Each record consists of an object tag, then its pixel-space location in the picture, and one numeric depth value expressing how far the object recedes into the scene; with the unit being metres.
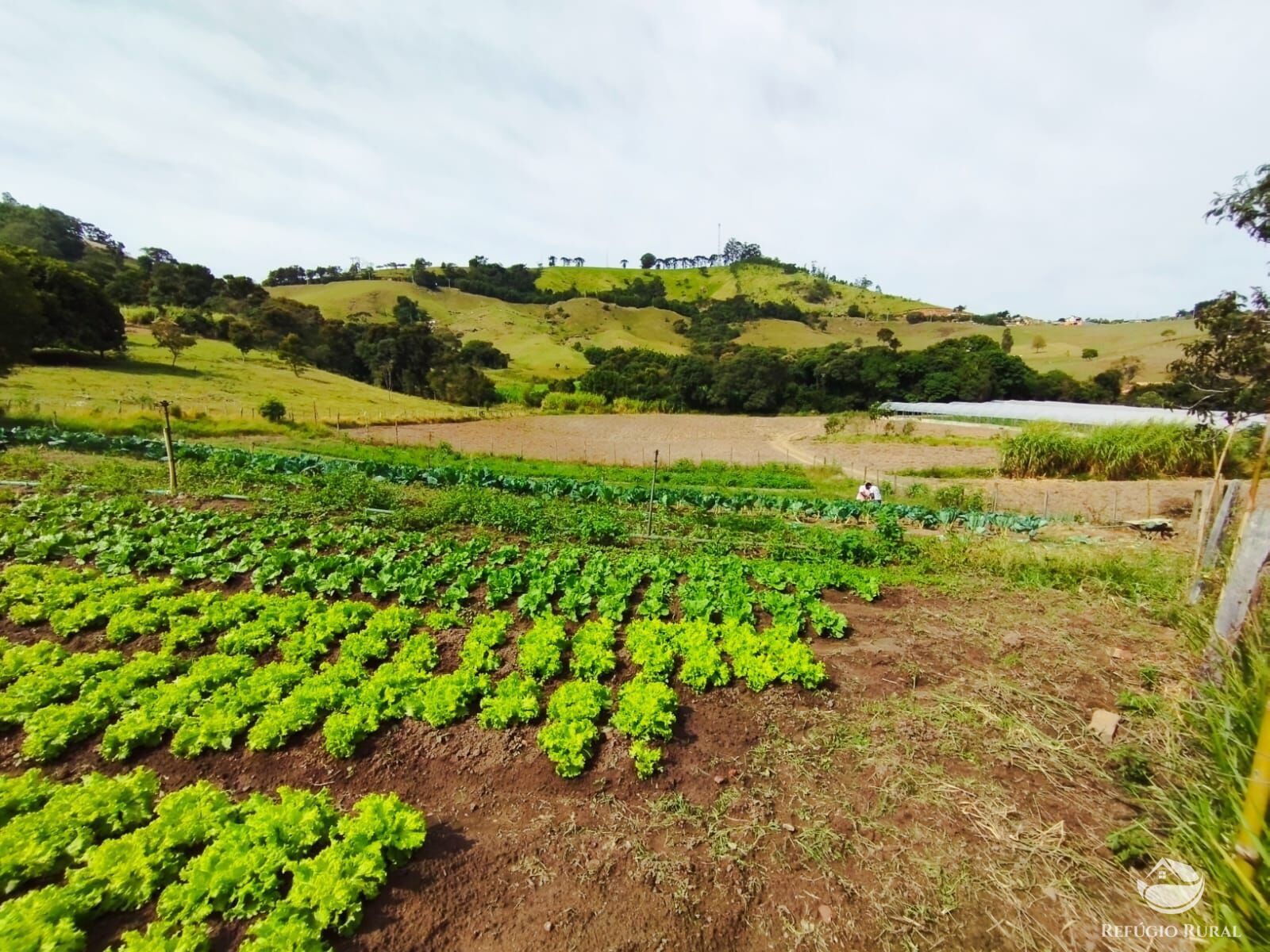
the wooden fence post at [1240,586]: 4.81
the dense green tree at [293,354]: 63.91
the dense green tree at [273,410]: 35.91
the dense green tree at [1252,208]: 11.76
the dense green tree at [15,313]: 26.38
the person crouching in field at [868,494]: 17.94
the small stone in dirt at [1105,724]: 5.58
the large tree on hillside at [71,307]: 46.94
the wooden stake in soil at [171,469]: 14.24
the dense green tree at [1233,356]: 13.77
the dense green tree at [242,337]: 67.31
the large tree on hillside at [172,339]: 55.19
